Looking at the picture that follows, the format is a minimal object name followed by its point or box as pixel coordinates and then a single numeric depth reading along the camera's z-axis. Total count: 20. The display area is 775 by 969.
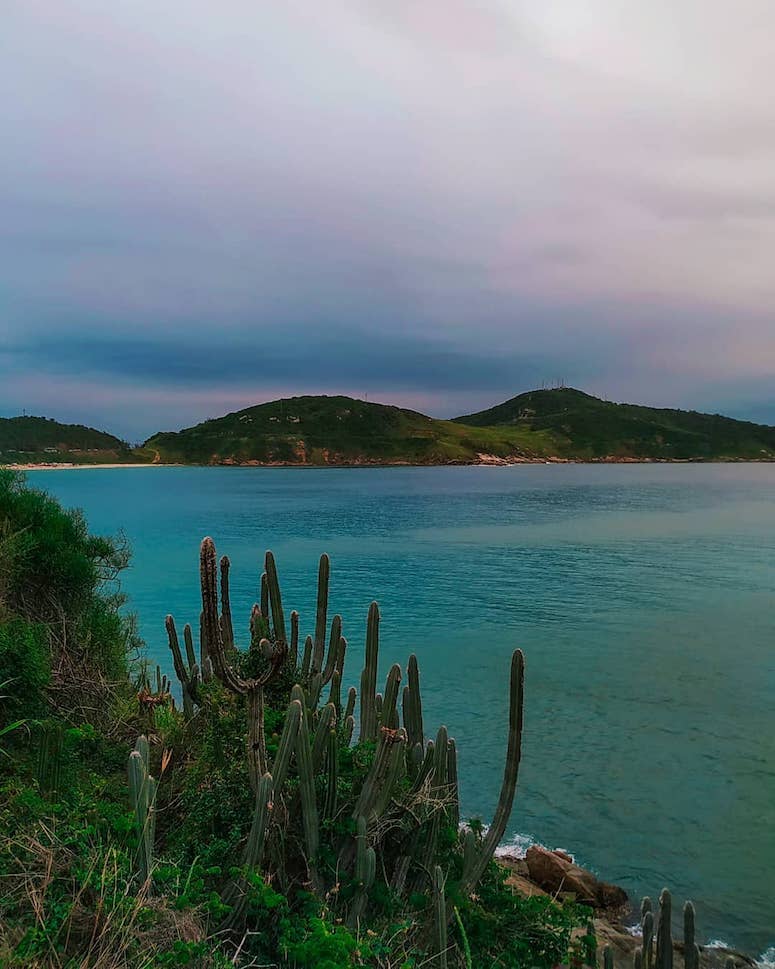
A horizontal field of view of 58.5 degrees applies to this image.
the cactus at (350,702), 10.66
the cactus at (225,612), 9.71
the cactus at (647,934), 7.43
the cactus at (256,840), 5.79
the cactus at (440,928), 5.80
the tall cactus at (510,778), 7.15
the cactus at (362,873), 6.12
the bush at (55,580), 11.21
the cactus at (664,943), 7.35
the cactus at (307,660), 10.67
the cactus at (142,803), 5.05
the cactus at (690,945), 7.59
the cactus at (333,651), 9.84
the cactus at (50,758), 6.15
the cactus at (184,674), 10.19
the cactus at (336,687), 9.64
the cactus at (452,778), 7.61
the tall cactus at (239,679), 5.52
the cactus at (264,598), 10.56
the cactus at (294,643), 10.28
